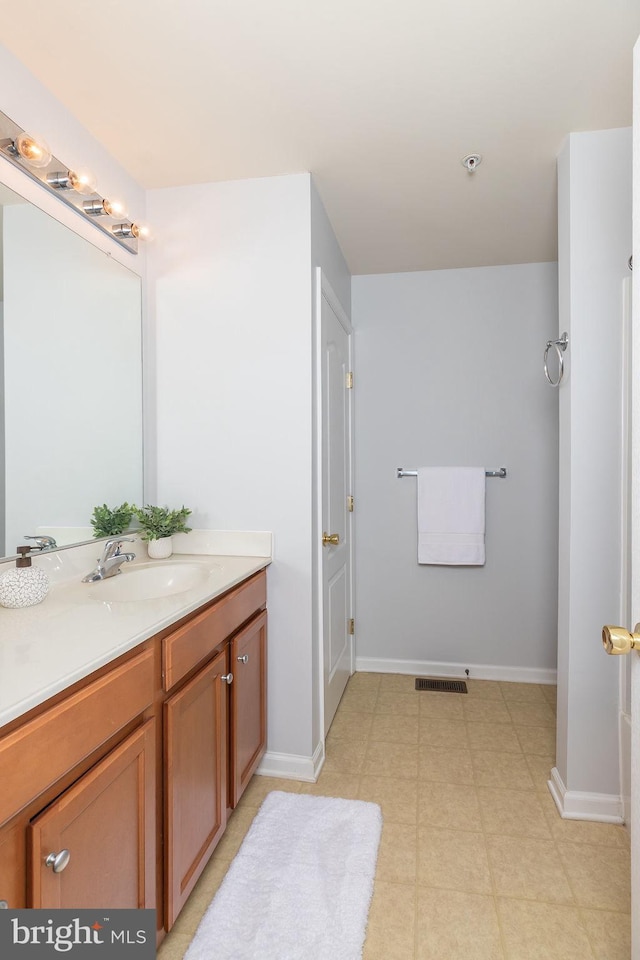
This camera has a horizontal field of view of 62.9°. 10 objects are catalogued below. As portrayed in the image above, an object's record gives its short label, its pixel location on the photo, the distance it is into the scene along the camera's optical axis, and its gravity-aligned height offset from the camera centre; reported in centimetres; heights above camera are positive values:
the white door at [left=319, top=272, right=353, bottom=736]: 233 -14
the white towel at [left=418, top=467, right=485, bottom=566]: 299 -25
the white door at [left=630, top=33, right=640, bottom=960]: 87 -14
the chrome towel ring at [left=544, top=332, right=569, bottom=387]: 188 +46
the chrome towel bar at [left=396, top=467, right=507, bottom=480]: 301 -1
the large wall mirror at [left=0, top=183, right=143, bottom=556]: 145 +30
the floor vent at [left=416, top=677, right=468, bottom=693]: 290 -120
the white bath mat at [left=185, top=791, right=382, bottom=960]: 132 -119
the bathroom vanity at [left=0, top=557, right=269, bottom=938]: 84 -59
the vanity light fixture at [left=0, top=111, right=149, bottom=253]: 140 +88
